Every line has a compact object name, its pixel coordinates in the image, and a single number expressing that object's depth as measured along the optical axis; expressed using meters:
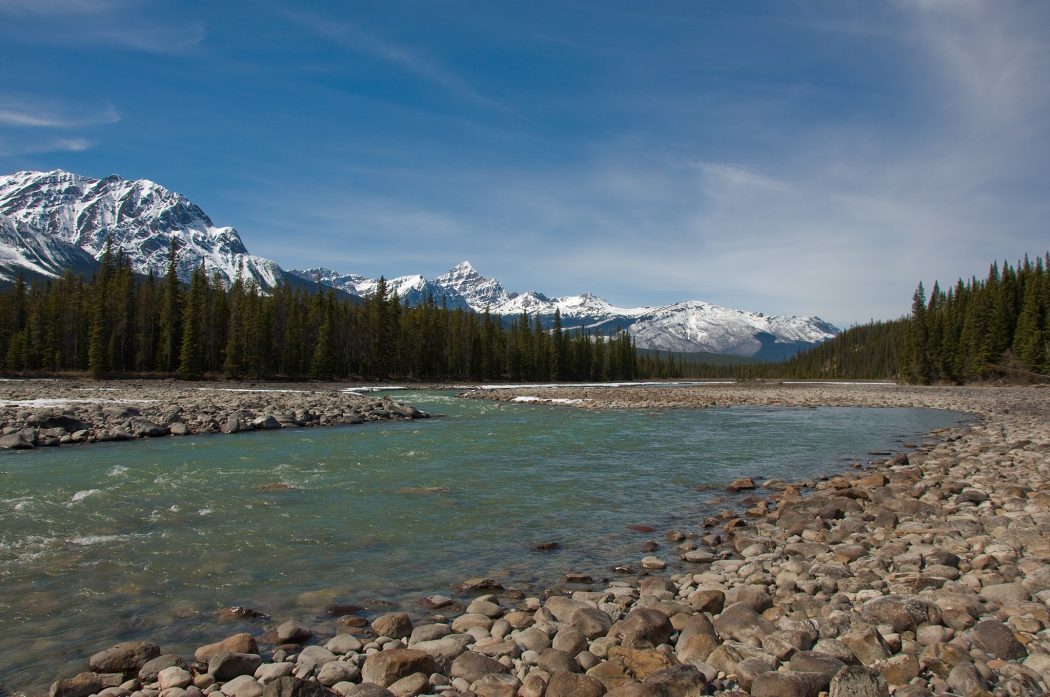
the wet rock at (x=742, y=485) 14.66
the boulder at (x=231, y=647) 5.64
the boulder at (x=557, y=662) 5.43
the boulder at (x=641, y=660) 5.36
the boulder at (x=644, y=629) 5.91
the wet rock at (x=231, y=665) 5.28
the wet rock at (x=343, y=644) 5.89
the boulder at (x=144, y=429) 22.81
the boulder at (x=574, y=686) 4.91
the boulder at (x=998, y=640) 5.16
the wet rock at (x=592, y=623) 6.25
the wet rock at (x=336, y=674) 5.25
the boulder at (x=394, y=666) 5.27
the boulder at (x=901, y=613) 5.93
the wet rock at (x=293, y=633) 6.18
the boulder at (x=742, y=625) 6.01
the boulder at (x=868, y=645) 5.30
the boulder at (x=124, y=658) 5.41
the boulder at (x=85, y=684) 4.94
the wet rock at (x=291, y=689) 4.77
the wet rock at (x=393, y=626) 6.38
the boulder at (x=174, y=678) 5.11
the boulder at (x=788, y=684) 4.68
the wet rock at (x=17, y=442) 19.41
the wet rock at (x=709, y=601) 6.82
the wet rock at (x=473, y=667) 5.40
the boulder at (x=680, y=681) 4.89
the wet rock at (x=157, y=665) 5.28
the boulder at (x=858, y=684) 4.54
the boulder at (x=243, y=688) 4.90
